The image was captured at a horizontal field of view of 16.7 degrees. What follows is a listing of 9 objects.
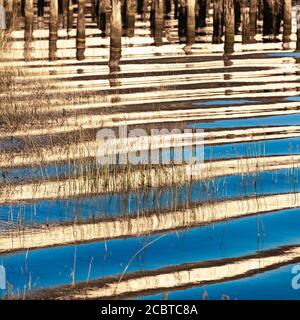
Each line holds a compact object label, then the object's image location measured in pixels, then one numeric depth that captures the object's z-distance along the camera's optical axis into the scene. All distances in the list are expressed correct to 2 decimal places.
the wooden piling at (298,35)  26.76
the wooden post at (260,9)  38.81
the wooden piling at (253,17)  31.79
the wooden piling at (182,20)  32.59
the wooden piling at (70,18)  31.80
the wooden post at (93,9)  39.22
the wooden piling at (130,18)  29.40
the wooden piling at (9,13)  28.64
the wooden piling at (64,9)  35.46
